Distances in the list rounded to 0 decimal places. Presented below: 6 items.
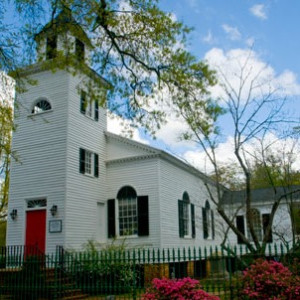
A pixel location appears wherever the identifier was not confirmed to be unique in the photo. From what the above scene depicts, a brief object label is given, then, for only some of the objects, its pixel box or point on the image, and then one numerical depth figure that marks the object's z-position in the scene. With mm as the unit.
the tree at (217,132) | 10609
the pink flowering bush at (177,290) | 7645
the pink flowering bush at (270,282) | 8031
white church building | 17594
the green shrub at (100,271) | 11434
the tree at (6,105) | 12509
